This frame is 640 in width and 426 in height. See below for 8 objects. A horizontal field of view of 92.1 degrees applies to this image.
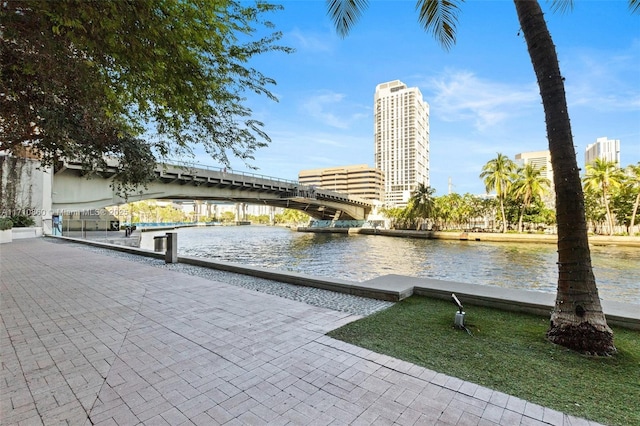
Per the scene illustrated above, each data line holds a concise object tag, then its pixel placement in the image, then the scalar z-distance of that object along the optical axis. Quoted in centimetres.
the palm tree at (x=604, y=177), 4088
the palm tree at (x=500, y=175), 5016
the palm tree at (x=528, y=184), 4822
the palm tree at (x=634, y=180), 4025
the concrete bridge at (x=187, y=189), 2595
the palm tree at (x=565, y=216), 436
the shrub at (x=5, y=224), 2307
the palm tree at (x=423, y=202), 6147
